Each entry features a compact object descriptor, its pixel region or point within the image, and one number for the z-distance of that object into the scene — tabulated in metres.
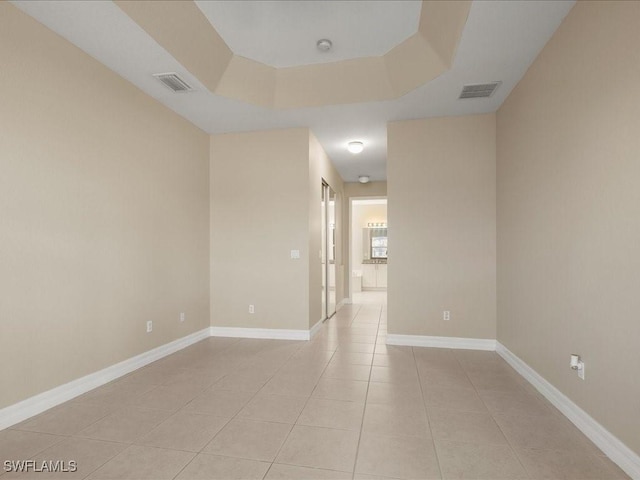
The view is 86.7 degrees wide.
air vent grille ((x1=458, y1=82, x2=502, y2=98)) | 3.38
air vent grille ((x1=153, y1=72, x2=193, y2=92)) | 3.19
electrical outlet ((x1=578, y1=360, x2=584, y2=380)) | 2.23
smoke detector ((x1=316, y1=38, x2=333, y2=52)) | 3.09
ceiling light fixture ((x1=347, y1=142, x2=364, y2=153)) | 5.05
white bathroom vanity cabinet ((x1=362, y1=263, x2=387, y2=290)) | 10.63
